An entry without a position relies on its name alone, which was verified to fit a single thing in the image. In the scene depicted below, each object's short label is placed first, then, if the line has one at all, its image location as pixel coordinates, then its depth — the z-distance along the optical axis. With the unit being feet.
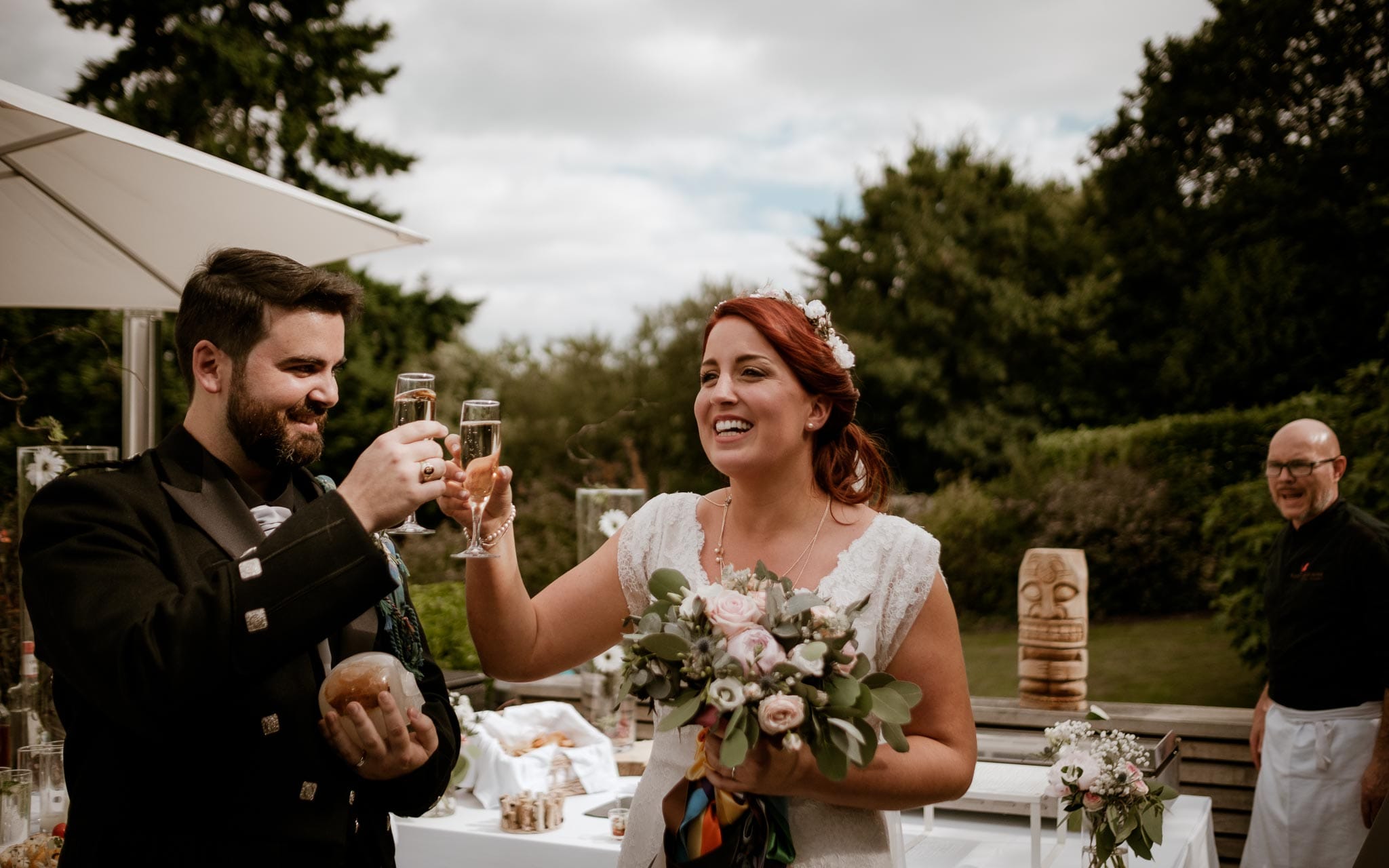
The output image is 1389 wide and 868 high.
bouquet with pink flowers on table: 10.49
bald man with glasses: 15.66
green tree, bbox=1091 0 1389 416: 46.91
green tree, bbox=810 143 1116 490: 59.67
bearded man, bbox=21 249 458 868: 5.25
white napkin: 13.17
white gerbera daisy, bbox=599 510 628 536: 17.39
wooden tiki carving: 17.46
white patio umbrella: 11.89
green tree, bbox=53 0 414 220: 56.80
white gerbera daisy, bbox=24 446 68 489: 12.69
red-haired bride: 6.91
